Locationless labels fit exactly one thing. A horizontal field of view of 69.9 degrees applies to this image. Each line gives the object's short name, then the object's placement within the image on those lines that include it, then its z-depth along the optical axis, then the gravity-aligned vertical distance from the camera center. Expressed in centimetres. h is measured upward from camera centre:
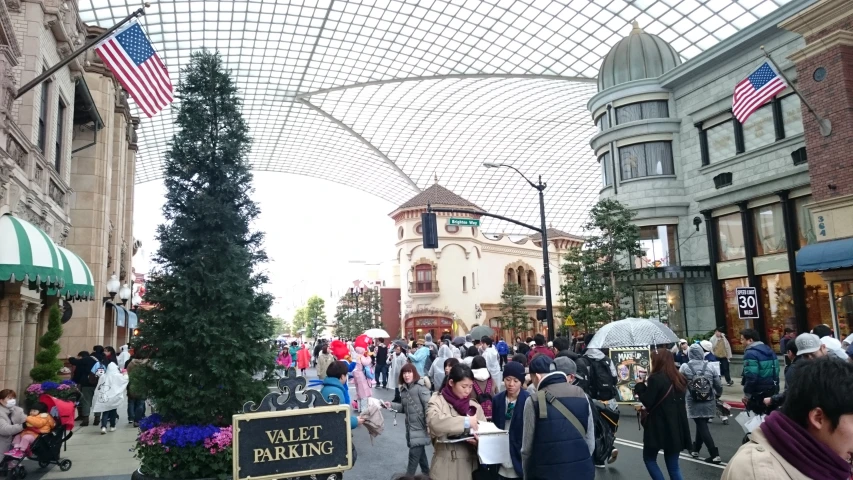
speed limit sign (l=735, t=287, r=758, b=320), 1670 +4
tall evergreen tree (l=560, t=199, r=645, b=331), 2269 +156
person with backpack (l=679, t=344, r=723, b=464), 916 -146
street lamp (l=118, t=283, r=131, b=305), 2442 +150
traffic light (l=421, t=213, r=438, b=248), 2230 +314
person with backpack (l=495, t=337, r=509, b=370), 2239 -124
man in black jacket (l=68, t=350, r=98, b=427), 1505 -106
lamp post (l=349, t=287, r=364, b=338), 5819 +287
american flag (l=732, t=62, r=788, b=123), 1778 +635
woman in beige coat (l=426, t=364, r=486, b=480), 540 -95
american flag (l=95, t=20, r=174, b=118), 1278 +566
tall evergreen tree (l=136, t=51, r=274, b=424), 750 +68
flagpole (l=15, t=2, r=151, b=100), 1111 +468
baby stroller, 918 -167
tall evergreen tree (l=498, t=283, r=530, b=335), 5125 +29
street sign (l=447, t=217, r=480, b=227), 2179 +340
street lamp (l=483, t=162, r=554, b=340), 1981 +132
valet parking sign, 493 -98
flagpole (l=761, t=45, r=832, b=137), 1755 +502
